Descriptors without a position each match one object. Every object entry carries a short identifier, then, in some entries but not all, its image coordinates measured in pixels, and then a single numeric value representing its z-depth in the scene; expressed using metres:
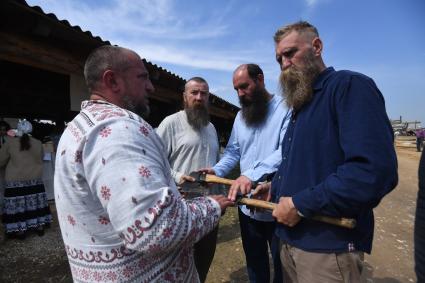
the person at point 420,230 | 1.09
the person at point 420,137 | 28.31
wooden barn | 3.44
